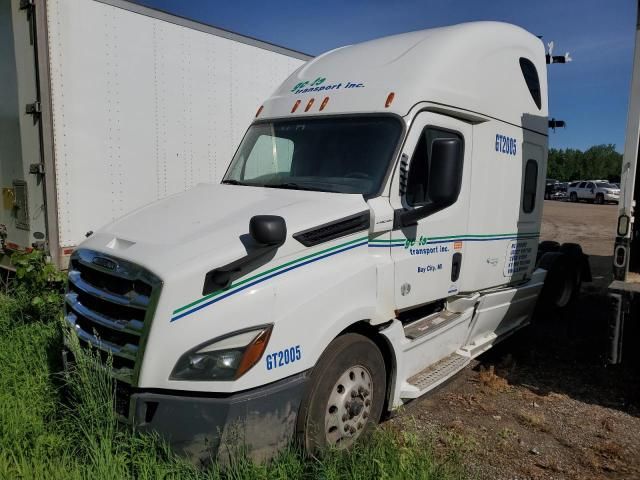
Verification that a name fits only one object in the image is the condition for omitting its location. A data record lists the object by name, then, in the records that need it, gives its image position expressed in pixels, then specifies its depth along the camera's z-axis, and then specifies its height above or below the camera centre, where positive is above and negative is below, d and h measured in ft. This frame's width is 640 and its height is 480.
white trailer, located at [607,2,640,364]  14.38 -1.47
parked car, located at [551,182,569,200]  144.66 -3.09
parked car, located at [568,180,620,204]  124.94 -2.47
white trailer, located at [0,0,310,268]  18.56 +2.42
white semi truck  9.58 -1.77
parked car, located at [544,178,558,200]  152.89 -2.68
